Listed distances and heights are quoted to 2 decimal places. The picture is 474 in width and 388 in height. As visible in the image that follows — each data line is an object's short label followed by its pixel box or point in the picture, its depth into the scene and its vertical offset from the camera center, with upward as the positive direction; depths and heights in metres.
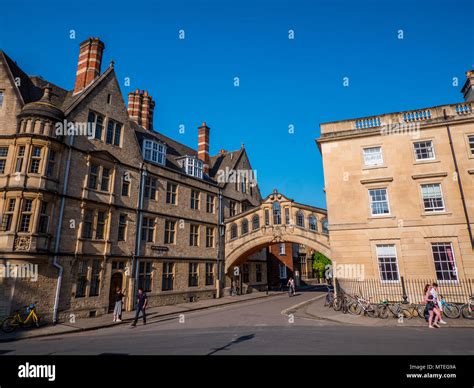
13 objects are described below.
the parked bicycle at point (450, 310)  13.87 -2.15
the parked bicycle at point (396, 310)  14.50 -2.24
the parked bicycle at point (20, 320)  13.21 -2.35
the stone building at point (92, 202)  15.23 +4.52
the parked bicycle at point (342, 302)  16.64 -2.12
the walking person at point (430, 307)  12.12 -1.82
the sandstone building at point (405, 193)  17.88 +4.87
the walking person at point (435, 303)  11.94 -1.61
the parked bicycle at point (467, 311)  13.60 -2.18
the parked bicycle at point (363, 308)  15.25 -2.27
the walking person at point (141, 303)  14.80 -1.76
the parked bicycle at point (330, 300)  19.27 -2.25
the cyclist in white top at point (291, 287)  31.20 -2.13
